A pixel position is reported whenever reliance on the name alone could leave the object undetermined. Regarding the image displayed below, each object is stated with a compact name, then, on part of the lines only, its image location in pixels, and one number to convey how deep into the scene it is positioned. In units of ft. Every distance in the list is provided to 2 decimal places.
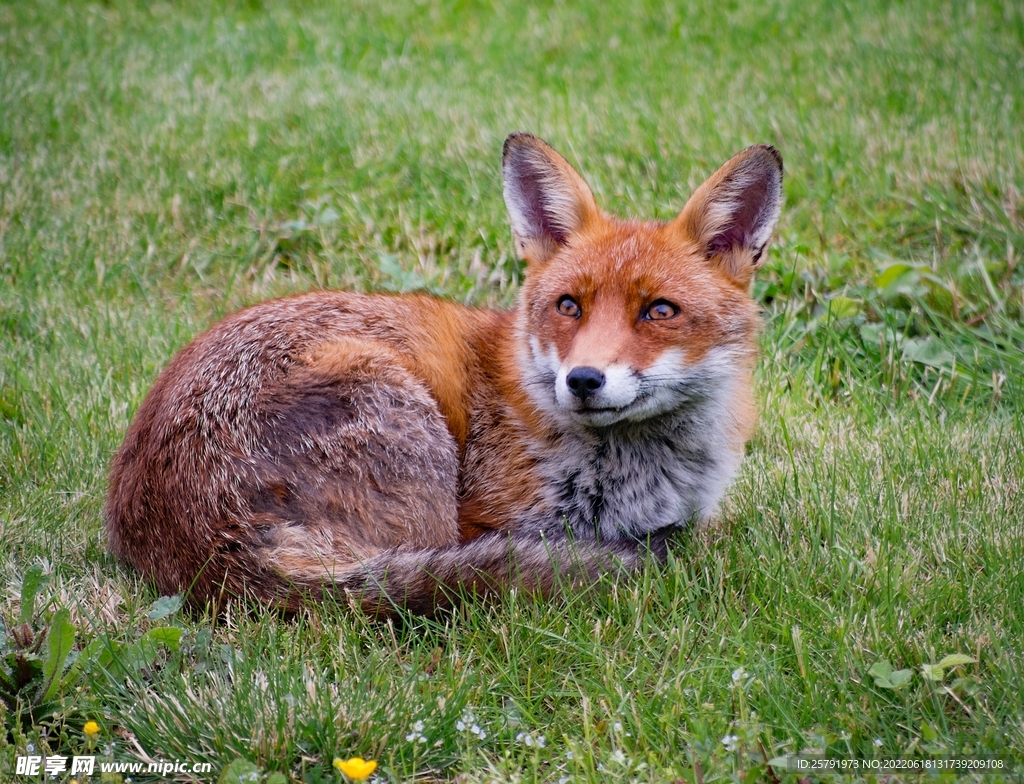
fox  22.04
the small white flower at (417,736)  17.49
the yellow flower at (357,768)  15.47
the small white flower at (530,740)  17.63
